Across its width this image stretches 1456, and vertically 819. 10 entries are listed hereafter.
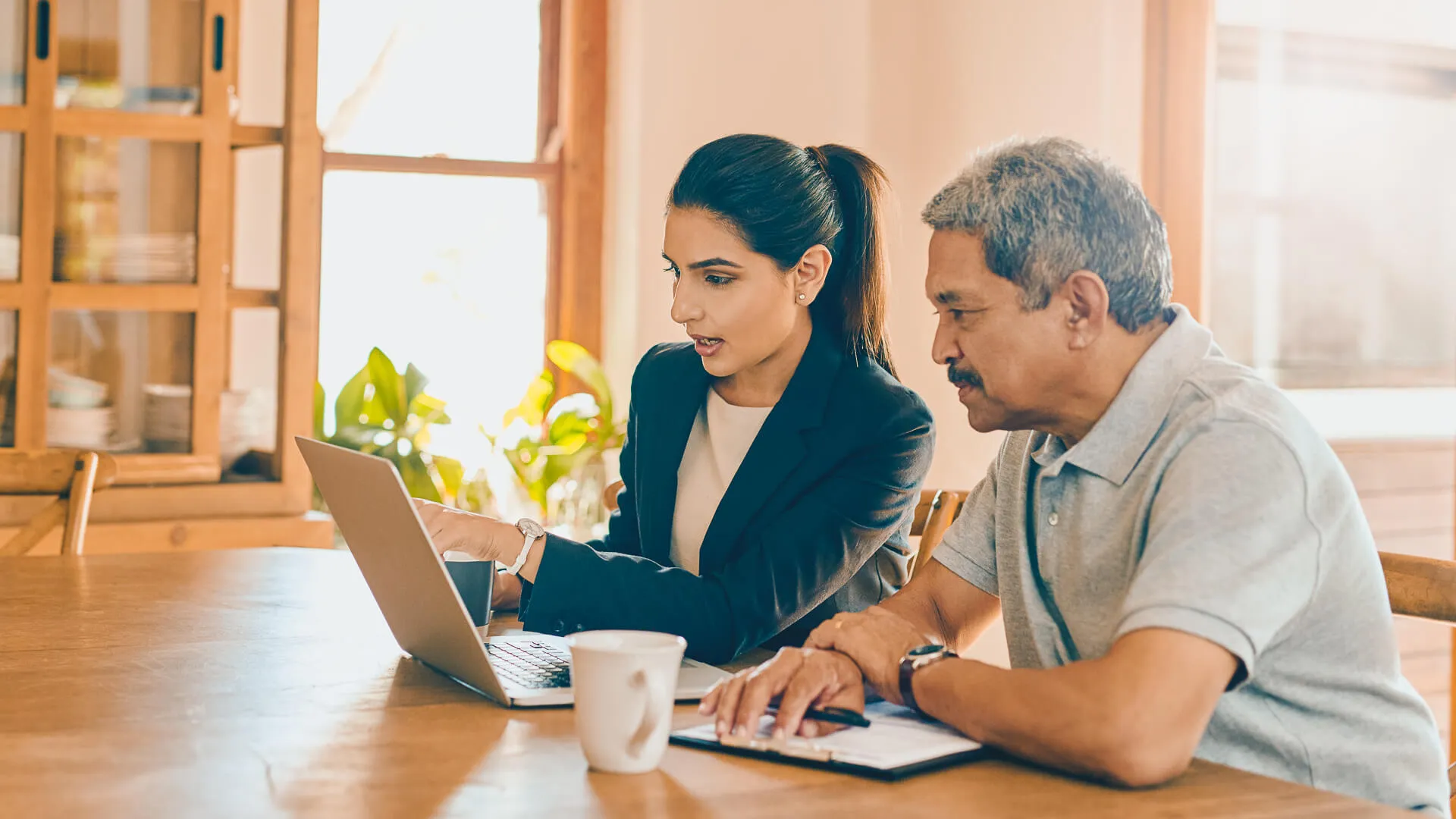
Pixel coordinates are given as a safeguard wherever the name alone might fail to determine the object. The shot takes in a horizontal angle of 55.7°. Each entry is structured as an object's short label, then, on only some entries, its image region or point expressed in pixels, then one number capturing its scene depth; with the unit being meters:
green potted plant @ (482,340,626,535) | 3.55
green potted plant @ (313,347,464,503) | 3.43
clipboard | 0.97
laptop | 1.12
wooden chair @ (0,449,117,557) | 2.10
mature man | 1.02
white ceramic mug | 0.92
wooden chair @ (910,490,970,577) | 1.87
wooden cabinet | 2.77
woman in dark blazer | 1.47
